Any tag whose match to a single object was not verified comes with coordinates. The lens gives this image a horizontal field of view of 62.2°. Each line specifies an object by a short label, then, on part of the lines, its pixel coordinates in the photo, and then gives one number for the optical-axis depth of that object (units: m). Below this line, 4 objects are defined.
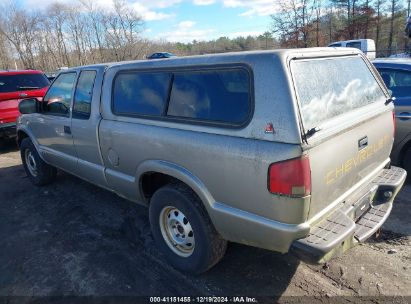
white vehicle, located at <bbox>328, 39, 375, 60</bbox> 21.20
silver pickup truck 2.23
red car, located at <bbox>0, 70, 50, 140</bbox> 8.03
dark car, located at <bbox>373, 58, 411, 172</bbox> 4.59
